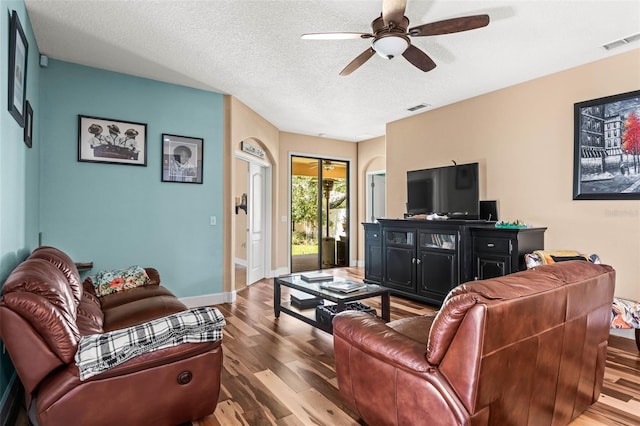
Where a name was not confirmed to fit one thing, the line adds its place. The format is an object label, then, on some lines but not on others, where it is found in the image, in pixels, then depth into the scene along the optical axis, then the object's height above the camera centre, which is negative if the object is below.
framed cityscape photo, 3.23 +0.63
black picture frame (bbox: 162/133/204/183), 4.20 +0.68
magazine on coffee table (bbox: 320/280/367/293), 3.16 -0.72
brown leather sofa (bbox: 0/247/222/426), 1.48 -0.77
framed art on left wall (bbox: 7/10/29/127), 2.09 +0.95
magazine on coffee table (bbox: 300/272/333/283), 3.65 -0.71
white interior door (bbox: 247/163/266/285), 5.88 -0.21
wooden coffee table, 3.02 -0.75
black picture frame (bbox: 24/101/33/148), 2.66 +0.70
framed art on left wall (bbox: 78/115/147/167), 3.71 +0.80
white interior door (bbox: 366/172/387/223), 7.68 +0.36
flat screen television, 4.43 +0.29
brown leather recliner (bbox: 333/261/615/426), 1.33 -0.65
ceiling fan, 2.23 +1.27
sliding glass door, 7.27 +0.00
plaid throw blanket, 1.57 -0.63
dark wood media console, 3.74 -0.51
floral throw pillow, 3.17 -0.65
